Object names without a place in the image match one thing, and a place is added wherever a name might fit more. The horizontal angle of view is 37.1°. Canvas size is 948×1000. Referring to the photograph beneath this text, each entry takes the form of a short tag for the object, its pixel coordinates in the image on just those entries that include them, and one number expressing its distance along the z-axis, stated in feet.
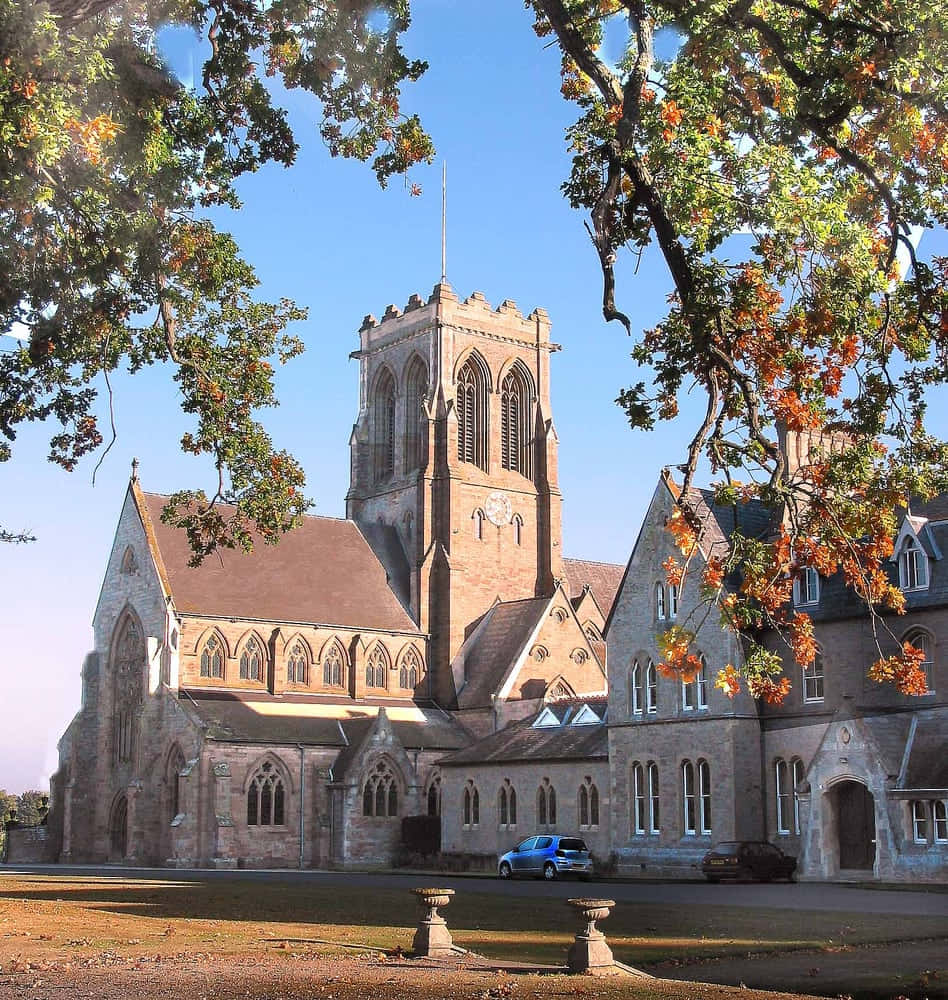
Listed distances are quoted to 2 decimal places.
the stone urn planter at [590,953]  48.83
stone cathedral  188.24
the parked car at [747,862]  122.72
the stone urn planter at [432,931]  55.16
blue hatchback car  136.15
